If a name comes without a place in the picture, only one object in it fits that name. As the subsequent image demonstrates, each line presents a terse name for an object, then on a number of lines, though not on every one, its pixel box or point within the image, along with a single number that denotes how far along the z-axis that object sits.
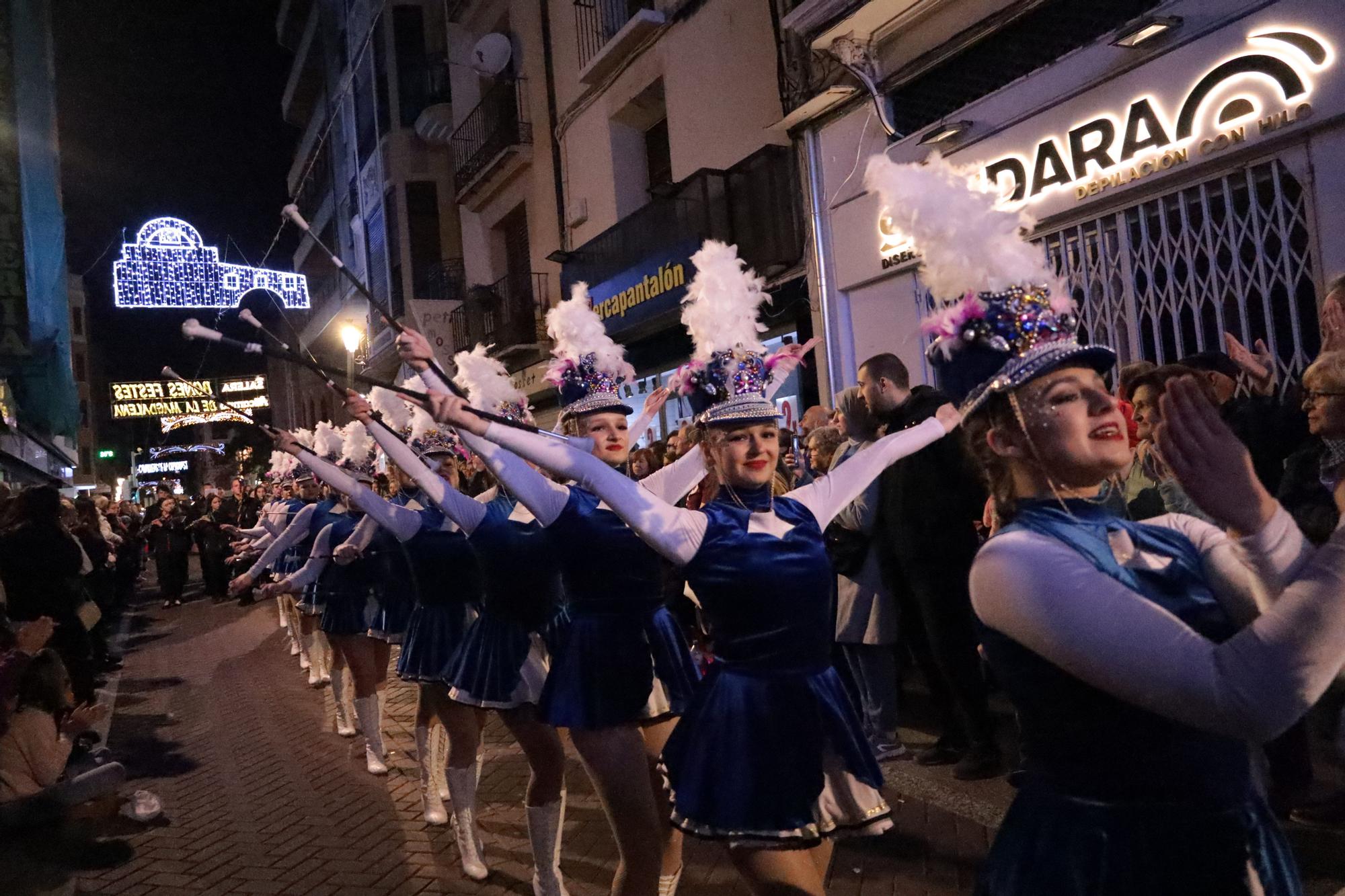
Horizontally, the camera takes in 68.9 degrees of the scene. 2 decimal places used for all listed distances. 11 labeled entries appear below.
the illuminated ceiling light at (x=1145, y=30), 7.13
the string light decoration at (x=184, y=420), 31.98
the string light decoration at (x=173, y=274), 25.56
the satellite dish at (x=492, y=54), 17.88
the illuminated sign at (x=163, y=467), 58.75
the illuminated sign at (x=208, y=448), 37.53
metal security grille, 6.72
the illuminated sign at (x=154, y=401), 35.00
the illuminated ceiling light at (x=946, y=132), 8.88
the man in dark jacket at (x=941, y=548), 5.30
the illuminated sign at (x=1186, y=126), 6.50
